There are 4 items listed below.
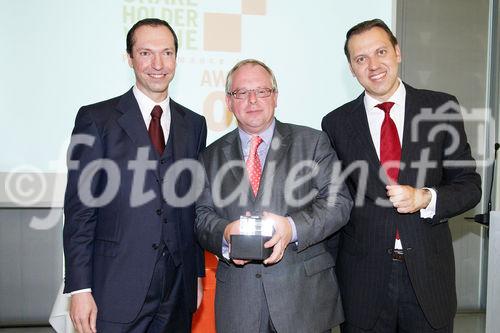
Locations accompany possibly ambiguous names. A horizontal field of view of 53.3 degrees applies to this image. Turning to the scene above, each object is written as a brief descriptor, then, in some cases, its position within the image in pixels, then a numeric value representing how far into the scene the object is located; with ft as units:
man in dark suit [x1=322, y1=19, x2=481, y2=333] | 5.56
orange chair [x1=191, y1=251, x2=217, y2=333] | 8.27
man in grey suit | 5.32
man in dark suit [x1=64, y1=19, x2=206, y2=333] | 5.50
